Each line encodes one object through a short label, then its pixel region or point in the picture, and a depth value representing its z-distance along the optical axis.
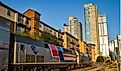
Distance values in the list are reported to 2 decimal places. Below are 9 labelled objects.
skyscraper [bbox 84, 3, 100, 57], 169.62
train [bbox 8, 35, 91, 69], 18.52
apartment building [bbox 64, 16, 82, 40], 154.05
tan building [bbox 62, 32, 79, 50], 84.88
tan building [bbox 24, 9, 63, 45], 58.34
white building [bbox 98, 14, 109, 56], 176.46
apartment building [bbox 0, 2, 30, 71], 15.34
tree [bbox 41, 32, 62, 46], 61.53
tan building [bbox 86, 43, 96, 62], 131.02
